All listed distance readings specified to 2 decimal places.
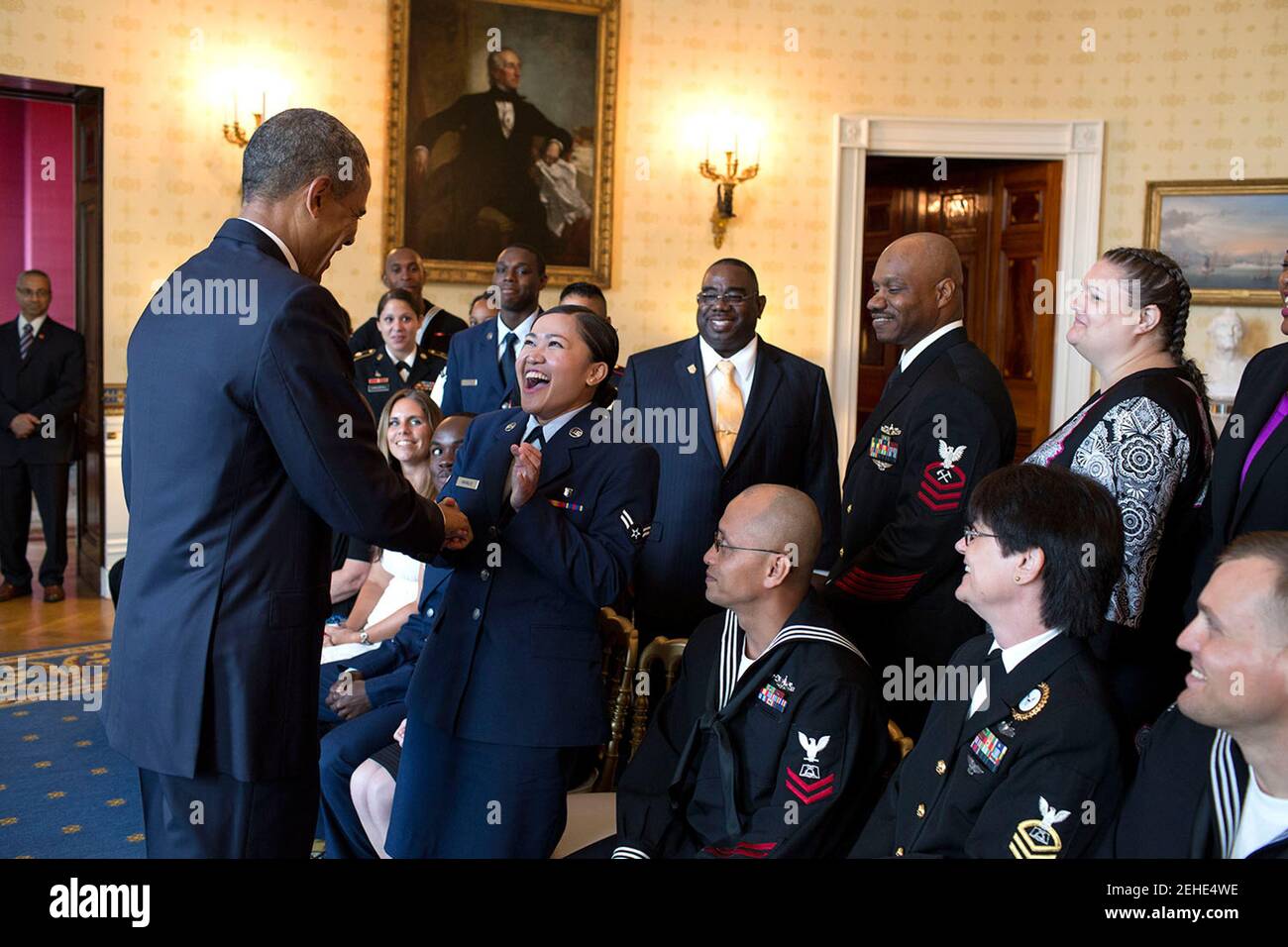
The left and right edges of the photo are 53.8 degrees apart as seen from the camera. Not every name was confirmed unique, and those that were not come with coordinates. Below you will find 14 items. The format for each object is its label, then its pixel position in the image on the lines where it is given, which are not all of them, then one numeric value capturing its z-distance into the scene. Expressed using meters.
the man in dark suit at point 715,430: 4.45
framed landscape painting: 8.28
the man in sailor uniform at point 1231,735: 1.87
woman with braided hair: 2.74
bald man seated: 2.57
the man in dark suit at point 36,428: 7.51
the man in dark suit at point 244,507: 2.18
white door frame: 8.64
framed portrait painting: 7.79
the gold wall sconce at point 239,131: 7.27
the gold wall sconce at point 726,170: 8.39
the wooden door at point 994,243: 8.92
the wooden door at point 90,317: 7.26
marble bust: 8.30
